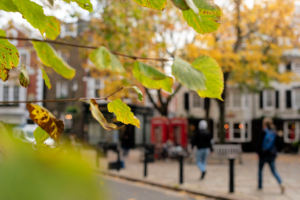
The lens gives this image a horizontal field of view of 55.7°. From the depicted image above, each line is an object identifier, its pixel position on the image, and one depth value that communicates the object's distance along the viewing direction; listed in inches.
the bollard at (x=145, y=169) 362.4
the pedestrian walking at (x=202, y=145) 340.5
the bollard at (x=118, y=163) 402.3
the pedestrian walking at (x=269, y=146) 261.0
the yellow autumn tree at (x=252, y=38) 501.7
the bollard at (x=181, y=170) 311.3
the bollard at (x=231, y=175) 262.2
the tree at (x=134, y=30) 383.1
